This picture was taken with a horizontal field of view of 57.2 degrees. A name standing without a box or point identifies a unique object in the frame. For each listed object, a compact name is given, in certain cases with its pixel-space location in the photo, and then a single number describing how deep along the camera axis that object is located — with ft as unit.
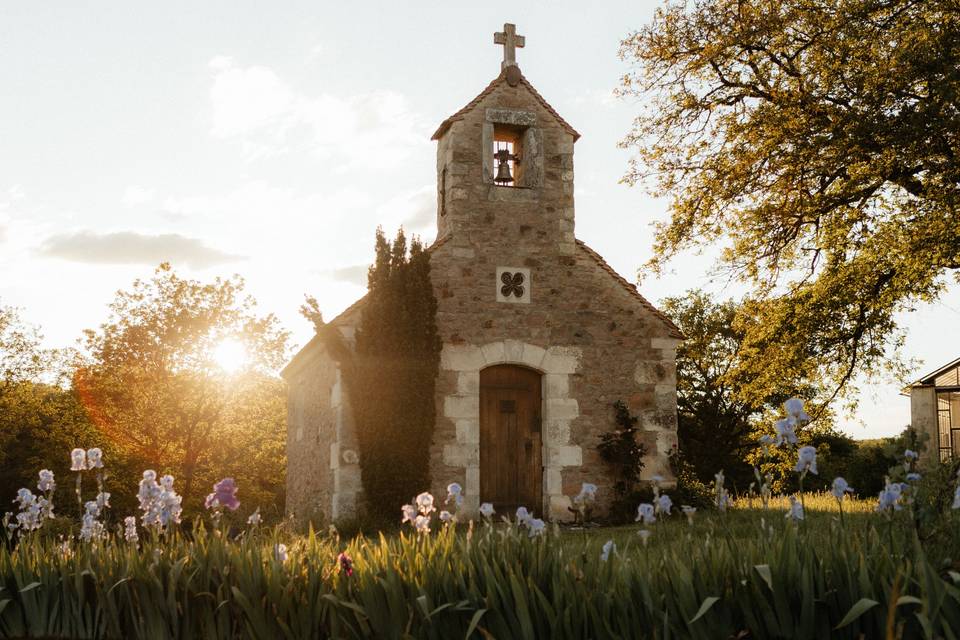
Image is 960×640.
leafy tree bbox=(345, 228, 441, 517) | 47.29
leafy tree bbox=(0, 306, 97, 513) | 99.66
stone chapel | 49.62
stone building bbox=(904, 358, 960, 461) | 93.50
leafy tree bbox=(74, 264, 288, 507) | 96.99
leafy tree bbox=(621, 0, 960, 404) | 47.14
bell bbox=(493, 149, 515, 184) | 52.80
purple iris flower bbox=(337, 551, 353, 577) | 17.26
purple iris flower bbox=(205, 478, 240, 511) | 18.61
